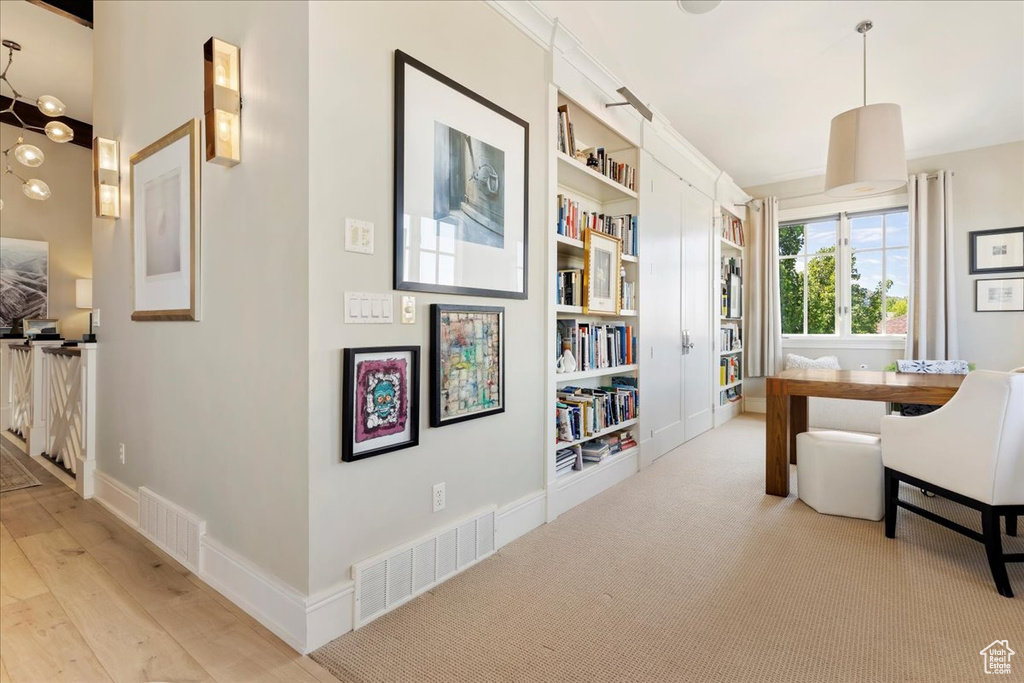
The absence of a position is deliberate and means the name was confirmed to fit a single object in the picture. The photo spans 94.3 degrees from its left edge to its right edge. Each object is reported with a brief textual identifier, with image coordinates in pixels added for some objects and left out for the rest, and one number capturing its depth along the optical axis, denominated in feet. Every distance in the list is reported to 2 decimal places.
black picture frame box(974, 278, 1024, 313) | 15.14
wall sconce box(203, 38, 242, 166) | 5.69
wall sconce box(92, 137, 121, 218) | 8.58
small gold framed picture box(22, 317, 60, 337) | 14.47
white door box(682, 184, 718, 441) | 14.35
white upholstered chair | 6.22
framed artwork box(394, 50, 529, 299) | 5.99
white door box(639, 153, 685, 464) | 11.85
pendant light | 9.04
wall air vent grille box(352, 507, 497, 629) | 5.62
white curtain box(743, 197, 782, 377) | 18.65
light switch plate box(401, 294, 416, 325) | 5.99
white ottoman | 8.64
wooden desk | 8.76
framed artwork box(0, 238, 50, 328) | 15.30
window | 17.01
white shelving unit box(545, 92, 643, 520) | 8.67
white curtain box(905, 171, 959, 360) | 15.52
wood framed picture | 6.70
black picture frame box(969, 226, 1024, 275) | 15.21
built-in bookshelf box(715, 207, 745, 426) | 17.80
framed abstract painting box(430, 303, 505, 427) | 6.40
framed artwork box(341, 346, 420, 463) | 5.36
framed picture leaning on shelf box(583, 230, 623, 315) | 9.68
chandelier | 9.89
